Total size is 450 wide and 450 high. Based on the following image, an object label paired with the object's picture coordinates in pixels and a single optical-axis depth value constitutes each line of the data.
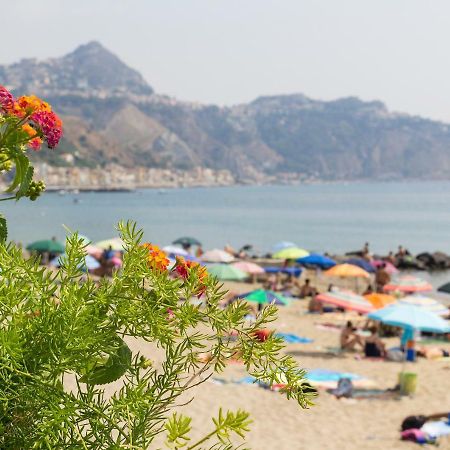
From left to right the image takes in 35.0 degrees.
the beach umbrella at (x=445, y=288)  21.64
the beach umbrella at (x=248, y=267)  25.20
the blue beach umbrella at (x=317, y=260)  27.25
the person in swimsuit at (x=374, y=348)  15.41
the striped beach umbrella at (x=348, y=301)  16.81
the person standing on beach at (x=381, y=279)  25.17
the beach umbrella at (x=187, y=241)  36.94
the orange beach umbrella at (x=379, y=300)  17.89
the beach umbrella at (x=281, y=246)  32.56
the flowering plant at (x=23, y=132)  2.19
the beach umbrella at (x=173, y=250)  27.09
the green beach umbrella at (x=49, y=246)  27.61
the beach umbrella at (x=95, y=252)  27.31
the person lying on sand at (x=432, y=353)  15.89
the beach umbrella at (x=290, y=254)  29.31
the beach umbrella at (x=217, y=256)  26.83
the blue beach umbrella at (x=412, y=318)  13.18
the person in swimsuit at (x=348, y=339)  15.97
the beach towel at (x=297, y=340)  16.80
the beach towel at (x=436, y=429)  10.02
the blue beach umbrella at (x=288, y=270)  29.48
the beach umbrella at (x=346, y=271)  22.84
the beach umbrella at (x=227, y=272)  20.84
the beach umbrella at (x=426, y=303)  16.81
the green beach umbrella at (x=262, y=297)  16.97
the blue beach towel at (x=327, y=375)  12.88
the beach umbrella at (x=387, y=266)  32.41
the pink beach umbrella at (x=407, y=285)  22.56
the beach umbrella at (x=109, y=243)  27.37
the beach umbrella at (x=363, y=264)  27.31
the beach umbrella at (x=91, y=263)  21.80
